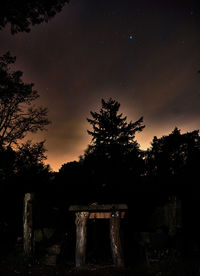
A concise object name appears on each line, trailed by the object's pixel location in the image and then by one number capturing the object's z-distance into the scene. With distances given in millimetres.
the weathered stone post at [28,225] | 9070
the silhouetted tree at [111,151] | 25875
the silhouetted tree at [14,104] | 18469
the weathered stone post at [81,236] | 8016
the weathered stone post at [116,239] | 7852
